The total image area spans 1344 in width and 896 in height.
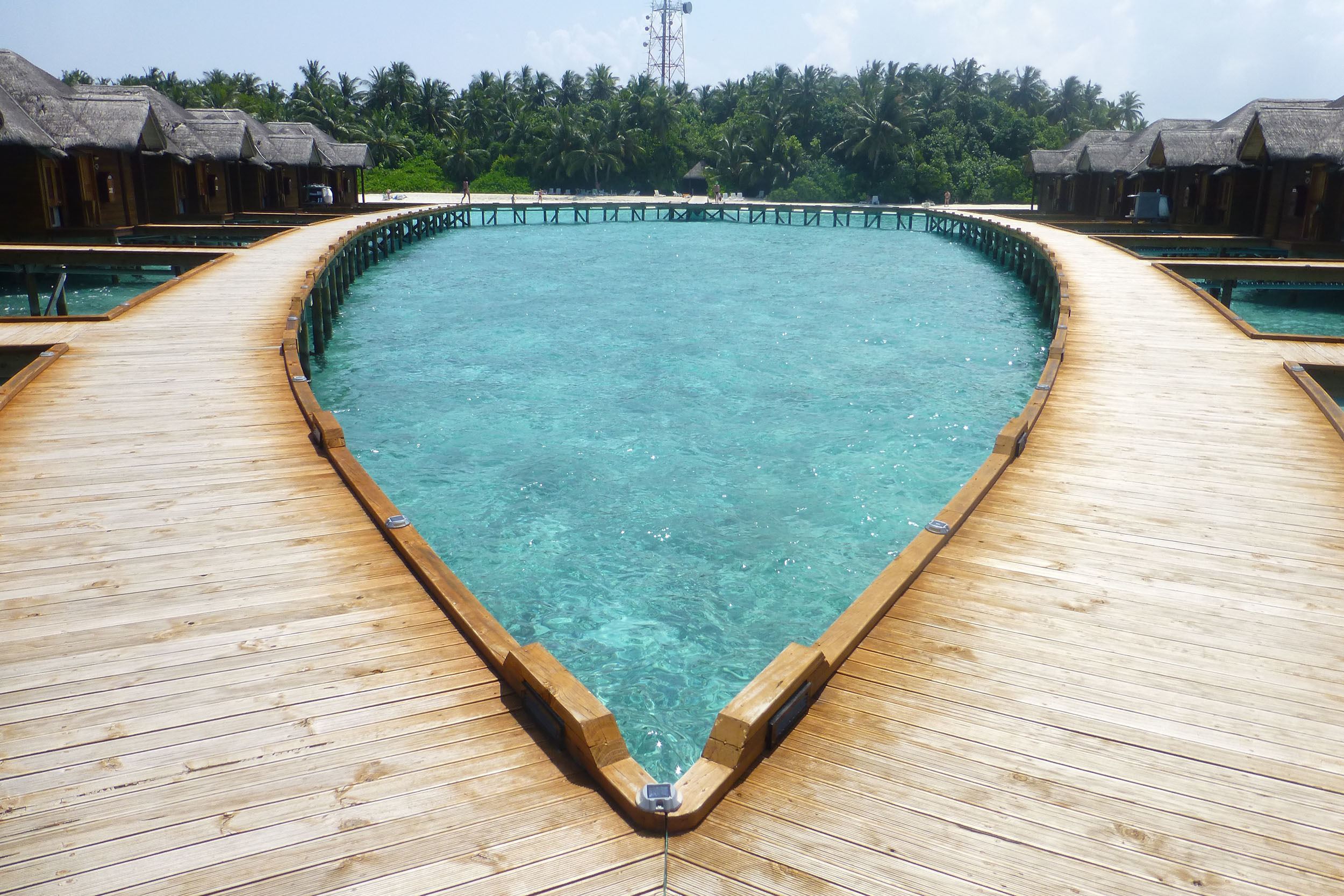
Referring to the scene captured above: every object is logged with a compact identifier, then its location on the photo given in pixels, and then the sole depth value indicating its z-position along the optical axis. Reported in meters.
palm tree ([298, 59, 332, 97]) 73.81
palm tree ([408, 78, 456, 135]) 77.50
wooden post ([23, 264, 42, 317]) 20.23
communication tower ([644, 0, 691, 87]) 85.88
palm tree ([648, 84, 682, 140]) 70.94
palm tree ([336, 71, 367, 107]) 79.38
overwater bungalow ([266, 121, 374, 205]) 44.75
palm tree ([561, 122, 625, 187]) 70.19
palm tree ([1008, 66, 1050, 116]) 88.25
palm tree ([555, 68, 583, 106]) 83.31
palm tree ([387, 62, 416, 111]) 79.56
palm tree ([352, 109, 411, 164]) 68.88
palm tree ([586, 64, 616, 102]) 81.75
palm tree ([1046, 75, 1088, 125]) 84.44
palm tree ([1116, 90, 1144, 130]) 88.16
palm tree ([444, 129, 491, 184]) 72.31
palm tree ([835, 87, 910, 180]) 63.44
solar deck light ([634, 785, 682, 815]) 3.63
